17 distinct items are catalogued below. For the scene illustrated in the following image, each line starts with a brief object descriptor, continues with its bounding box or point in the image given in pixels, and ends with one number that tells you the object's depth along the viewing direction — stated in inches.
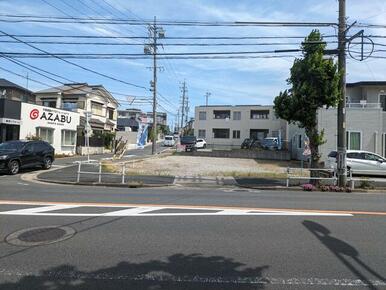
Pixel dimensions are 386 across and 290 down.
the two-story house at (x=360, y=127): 1204.5
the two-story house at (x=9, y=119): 1240.2
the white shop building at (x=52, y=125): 1348.4
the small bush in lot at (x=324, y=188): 689.8
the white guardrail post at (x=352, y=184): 704.6
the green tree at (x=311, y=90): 713.6
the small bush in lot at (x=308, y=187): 690.8
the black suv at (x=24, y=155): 827.1
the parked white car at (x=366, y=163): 940.6
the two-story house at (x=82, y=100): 1998.0
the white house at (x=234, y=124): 2630.4
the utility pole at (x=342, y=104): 708.0
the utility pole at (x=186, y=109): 3937.5
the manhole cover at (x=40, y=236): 273.0
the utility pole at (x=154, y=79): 1643.7
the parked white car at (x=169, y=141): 2972.4
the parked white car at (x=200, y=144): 2245.3
